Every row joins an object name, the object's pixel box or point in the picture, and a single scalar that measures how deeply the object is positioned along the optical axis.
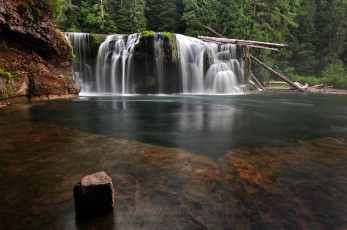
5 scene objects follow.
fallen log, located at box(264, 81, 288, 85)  28.69
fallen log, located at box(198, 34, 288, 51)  23.28
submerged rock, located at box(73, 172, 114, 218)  1.49
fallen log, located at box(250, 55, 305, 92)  23.64
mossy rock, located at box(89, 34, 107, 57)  18.22
